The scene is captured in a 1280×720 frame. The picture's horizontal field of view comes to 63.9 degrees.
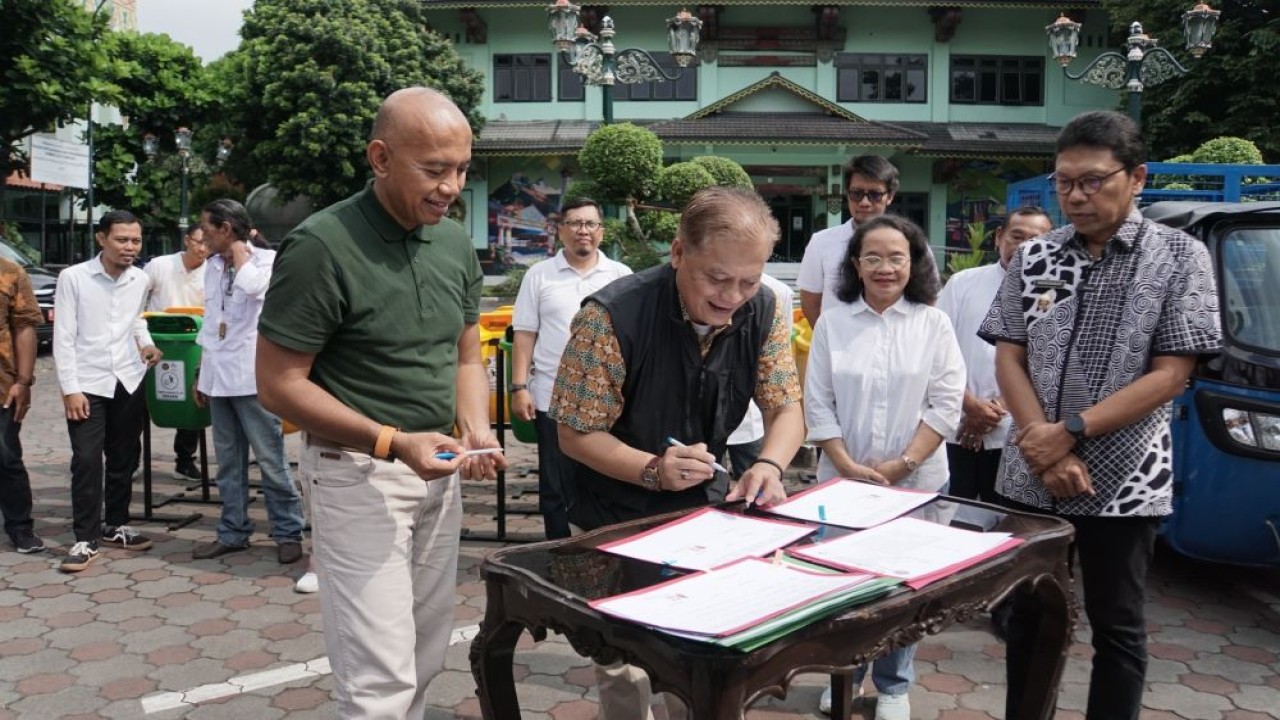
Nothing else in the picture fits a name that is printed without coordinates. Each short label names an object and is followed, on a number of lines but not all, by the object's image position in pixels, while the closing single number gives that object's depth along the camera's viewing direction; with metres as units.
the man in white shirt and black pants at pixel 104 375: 5.58
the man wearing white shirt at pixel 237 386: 5.52
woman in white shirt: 3.49
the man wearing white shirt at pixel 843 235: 4.21
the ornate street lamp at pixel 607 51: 12.90
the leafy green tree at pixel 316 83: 24.72
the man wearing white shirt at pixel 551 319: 5.21
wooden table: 1.63
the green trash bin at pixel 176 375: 6.29
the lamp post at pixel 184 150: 23.61
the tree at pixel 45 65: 14.63
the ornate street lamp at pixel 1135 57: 12.57
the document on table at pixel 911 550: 2.01
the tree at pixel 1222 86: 23.34
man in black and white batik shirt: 2.73
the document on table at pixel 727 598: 1.68
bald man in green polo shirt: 2.46
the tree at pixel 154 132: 29.41
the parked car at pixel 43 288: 13.97
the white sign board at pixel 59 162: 21.66
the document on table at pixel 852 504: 2.41
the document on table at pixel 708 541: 2.08
